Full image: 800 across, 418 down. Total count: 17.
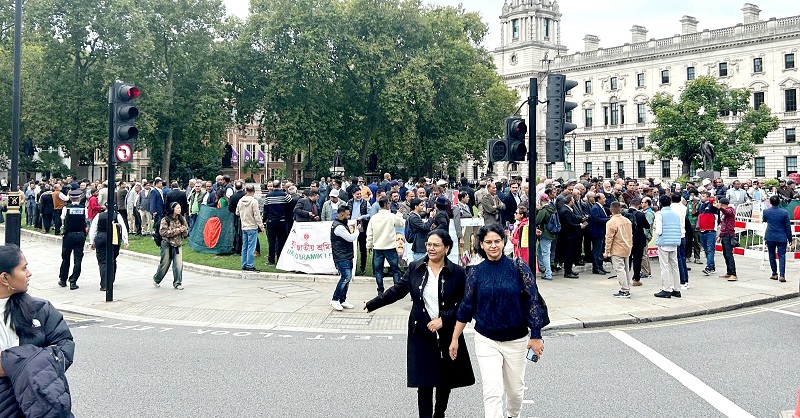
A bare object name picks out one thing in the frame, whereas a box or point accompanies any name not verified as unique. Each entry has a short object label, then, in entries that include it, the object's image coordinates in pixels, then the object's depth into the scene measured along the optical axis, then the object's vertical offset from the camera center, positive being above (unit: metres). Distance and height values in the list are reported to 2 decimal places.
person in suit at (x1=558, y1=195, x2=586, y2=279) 15.82 -0.02
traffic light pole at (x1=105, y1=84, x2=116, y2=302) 12.59 +0.24
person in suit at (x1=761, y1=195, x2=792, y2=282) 14.68 -0.03
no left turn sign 12.55 +1.34
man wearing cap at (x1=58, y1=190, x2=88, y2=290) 14.10 -0.08
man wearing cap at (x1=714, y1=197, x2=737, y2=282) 15.71 -0.20
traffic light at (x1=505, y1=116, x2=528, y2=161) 11.69 +1.47
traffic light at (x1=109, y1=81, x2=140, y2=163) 12.45 +2.00
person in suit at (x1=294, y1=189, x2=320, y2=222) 16.17 +0.45
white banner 15.85 -0.48
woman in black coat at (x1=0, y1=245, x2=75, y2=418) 3.68 -0.65
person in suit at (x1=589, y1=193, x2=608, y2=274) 16.27 -0.09
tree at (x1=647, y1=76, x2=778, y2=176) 64.94 +9.18
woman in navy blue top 5.55 -0.68
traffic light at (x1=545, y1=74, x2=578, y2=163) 11.71 +1.84
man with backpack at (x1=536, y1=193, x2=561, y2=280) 15.38 -0.03
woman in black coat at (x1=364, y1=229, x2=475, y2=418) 5.70 -0.80
